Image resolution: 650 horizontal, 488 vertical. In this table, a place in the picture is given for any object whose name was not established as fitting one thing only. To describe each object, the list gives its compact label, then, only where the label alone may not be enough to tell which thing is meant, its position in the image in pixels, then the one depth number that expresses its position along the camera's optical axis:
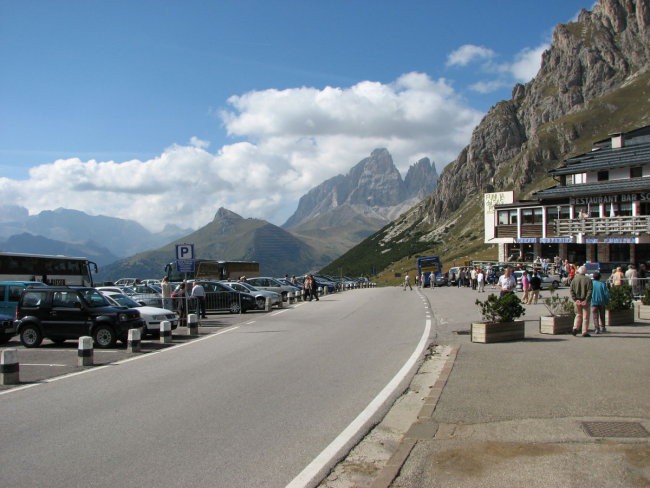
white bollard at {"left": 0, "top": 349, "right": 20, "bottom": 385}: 11.07
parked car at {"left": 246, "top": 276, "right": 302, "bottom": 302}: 39.72
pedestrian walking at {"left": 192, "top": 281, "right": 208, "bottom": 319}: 24.21
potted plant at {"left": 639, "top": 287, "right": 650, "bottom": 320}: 18.41
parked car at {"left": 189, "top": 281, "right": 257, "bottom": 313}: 28.61
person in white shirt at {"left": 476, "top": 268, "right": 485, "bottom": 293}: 41.19
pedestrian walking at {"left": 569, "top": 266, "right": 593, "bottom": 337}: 14.55
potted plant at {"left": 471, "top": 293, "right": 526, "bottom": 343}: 14.15
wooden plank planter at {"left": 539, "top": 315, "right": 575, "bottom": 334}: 15.36
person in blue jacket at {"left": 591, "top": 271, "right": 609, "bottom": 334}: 15.13
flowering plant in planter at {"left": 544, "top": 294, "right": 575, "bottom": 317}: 15.96
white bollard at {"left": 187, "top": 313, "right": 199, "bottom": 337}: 19.22
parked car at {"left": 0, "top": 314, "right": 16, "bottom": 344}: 18.09
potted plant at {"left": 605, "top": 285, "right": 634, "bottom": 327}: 16.97
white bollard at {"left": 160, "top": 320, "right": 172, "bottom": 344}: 17.30
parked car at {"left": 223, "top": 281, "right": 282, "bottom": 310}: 30.43
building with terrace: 51.03
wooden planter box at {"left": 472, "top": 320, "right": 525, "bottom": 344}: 14.09
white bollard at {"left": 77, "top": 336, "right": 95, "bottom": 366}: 13.03
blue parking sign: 23.59
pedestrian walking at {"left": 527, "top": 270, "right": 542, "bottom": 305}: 28.12
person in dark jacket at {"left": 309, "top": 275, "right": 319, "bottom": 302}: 38.96
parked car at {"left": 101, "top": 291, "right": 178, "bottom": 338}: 18.47
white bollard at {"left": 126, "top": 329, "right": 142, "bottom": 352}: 15.37
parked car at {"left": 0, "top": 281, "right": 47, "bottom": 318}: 21.05
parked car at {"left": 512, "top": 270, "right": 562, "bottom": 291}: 42.41
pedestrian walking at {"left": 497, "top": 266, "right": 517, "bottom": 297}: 25.99
